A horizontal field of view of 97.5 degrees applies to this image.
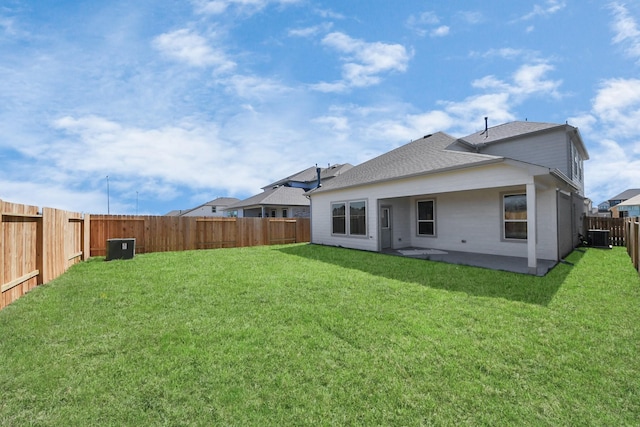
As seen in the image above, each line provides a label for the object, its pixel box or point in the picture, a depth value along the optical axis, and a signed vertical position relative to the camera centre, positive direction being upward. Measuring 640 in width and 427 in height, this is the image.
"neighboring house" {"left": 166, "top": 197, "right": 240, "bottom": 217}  42.63 +2.10
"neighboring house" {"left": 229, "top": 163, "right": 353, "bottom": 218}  24.53 +1.77
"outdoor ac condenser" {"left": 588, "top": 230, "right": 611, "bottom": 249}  11.88 -1.01
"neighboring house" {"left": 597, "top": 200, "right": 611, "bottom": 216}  59.90 +2.08
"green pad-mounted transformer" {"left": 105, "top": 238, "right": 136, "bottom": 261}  10.07 -0.96
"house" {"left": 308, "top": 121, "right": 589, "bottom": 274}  8.37 +0.75
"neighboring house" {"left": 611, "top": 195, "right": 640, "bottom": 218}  25.43 +0.61
